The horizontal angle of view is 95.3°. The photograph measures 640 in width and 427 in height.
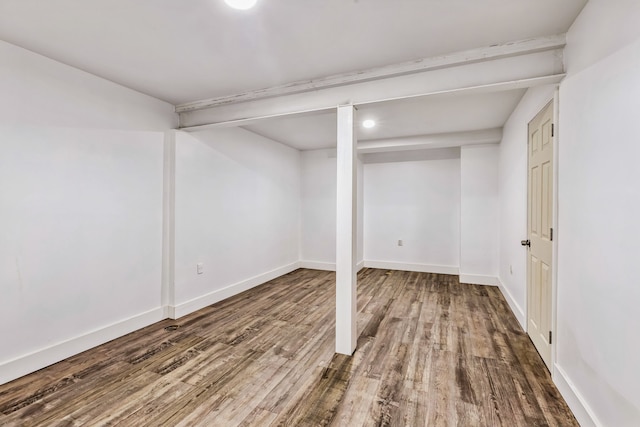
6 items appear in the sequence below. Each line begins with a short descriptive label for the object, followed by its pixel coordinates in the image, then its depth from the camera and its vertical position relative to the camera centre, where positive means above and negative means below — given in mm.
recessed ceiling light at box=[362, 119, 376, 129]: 3885 +1212
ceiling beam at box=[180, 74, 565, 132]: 1987 +915
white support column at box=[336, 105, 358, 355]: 2502 -191
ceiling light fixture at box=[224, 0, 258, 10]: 1585 +1144
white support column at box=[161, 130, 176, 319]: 3264 -100
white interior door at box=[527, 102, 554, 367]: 2230 -154
